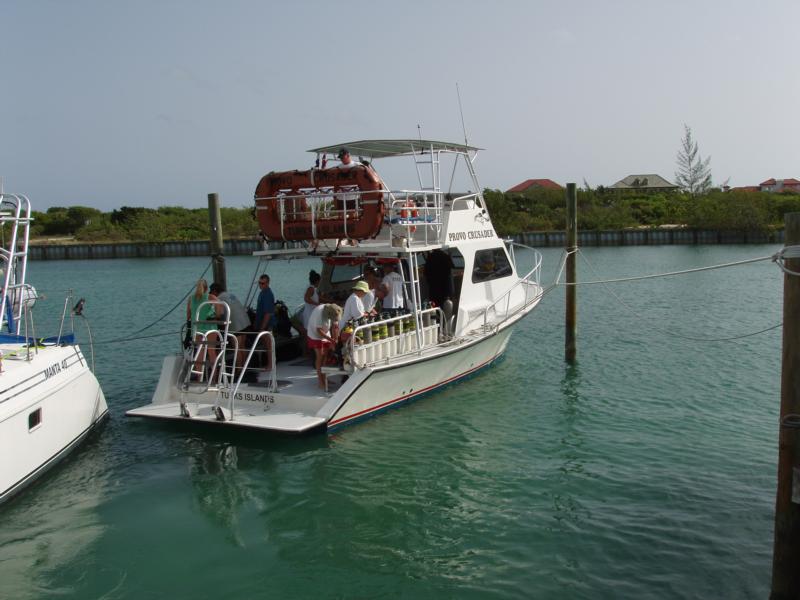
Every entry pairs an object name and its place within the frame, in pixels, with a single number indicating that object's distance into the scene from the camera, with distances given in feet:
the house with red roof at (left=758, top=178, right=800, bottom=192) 374.43
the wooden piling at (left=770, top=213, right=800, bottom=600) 17.53
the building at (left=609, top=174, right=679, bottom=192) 325.62
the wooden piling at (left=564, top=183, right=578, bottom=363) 46.91
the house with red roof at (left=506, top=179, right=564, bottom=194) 364.38
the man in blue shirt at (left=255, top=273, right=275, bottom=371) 38.14
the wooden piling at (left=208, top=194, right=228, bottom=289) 49.62
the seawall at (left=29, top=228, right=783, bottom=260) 203.72
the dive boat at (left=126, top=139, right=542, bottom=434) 33.27
